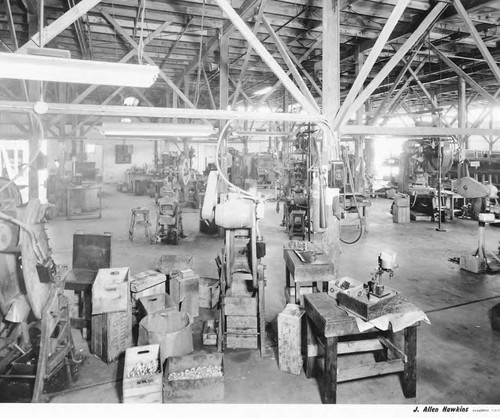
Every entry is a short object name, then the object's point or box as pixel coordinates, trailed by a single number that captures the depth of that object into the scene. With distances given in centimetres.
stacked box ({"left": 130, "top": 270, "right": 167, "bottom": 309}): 444
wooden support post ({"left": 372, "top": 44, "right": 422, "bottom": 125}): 696
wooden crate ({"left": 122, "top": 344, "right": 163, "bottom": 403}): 297
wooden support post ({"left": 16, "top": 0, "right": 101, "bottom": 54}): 381
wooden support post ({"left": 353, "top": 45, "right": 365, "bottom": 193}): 812
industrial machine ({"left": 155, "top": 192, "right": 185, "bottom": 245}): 902
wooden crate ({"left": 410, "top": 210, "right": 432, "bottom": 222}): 1226
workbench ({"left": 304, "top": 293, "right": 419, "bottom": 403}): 303
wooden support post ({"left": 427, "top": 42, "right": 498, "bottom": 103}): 695
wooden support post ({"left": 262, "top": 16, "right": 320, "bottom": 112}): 493
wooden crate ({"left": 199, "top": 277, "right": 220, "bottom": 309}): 522
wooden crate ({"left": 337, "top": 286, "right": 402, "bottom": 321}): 302
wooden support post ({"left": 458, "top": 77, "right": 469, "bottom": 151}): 1059
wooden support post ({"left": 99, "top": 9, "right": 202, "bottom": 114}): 611
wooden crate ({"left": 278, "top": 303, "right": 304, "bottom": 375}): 358
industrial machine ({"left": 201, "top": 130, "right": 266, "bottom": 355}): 390
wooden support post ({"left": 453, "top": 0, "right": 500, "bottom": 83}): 492
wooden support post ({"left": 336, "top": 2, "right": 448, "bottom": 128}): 430
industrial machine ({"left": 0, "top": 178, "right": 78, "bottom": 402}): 289
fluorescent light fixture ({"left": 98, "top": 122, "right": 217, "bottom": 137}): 568
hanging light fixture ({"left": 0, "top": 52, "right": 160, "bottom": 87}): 241
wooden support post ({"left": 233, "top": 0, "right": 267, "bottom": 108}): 519
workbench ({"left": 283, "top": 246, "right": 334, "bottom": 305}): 411
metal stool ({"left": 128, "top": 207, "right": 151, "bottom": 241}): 919
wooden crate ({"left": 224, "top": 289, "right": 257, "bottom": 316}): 406
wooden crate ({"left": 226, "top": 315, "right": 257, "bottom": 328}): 407
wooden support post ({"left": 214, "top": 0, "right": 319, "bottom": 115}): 383
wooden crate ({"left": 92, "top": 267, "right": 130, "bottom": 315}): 379
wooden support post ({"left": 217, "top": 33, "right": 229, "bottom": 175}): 697
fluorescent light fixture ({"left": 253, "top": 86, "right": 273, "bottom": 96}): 1310
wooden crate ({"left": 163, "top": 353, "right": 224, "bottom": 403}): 312
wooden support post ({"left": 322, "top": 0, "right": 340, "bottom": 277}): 440
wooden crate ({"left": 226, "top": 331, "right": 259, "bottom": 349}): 407
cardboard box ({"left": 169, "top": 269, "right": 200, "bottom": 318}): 485
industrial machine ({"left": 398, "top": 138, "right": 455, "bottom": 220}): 949
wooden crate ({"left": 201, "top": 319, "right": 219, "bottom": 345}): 415
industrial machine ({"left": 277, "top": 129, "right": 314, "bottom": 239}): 920
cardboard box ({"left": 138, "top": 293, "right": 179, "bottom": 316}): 423
